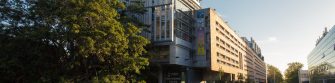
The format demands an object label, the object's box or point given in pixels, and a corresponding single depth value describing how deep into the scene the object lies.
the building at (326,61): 85.81
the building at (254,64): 121.88
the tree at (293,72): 138.84
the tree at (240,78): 73.22
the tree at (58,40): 29.81
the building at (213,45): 58.59
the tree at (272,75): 167.44
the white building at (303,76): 139.12
